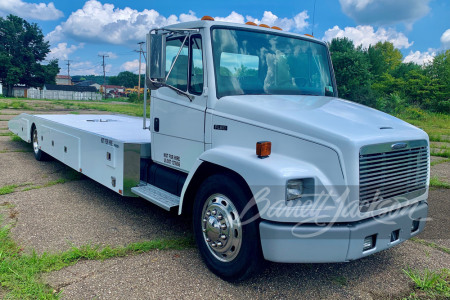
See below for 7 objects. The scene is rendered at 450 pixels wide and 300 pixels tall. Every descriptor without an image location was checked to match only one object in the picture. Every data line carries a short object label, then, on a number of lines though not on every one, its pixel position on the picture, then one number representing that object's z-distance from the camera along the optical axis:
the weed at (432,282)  3.35
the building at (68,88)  81.12
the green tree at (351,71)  42.53
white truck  2.97
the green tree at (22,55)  69.12
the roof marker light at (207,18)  3.90
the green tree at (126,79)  131.00
